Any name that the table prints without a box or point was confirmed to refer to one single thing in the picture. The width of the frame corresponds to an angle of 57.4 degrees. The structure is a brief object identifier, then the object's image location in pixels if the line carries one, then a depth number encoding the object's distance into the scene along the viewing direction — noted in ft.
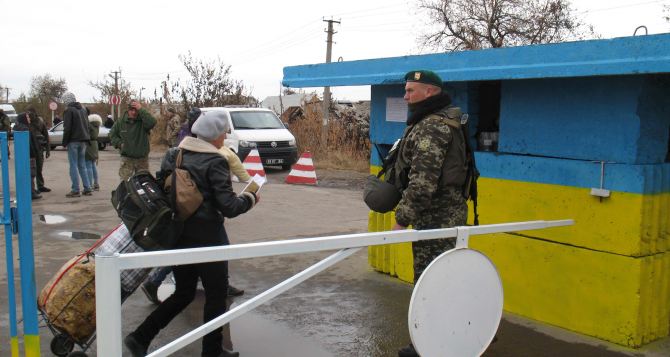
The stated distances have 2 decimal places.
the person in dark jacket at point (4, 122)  40.80
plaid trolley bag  11.98
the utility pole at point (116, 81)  129.35
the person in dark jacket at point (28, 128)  34.30
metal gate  7.38
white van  52.11
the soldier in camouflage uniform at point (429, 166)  11.61
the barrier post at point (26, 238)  10.58
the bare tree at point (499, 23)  101.60
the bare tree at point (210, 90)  89.61
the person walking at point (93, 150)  36.06
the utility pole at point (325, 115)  66.54
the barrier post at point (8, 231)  10.77
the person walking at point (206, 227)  11.99
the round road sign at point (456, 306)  9.64
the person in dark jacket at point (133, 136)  28.89
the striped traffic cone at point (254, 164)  43.55
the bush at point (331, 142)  59.36
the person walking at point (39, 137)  35.83
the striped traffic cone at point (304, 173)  45.73
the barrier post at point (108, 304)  7.34
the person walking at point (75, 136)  33.86
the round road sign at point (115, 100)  100.12
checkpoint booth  12.91
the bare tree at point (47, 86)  192.05
